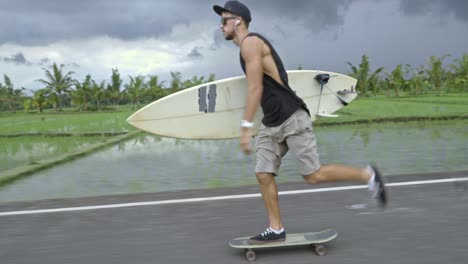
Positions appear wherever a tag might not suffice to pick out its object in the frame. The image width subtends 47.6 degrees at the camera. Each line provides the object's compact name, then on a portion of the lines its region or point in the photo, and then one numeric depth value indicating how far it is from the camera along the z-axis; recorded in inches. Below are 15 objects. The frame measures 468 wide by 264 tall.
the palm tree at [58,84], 1926.7
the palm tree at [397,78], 1790.1
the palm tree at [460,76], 1696.7
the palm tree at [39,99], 1782.7
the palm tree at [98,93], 1764.3
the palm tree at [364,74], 1652.8
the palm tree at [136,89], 1720.0
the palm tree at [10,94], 1982.5
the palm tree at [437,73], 1758.1
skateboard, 139.9
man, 142.3
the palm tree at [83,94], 1764.3
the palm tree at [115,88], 1923.6
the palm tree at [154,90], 1714.8
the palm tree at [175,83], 1678.2
